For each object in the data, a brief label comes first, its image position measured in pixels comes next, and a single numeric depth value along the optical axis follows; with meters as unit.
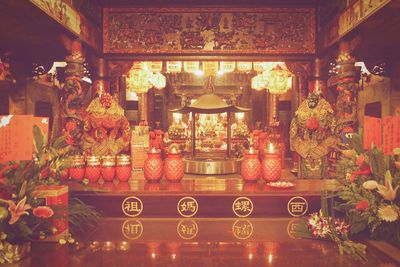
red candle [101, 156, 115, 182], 3.39
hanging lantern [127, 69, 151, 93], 8.22
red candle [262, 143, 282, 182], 3.26
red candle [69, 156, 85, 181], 3.25
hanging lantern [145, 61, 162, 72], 8.37
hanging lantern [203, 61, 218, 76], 7.02
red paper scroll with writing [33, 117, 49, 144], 2.38
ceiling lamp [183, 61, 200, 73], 7.79
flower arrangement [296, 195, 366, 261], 2.11
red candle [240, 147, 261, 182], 3.33
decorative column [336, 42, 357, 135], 4.71
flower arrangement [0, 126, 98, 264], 1.96
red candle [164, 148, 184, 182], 3.35
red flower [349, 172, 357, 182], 2.38
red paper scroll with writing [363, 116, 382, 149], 2.44
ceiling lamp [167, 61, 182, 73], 7.92
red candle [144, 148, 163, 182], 3.36
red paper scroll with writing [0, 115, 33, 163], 2.11
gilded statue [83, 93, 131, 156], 5.01
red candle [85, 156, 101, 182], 3.34
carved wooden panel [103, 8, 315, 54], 5.70
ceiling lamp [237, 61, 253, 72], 7.85
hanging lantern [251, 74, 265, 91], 8.30
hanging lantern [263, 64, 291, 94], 7.66
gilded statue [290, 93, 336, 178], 4.98
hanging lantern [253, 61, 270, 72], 8.01
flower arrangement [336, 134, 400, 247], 2.11
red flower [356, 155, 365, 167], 2.34
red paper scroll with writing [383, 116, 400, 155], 2.25
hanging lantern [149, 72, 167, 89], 9.12
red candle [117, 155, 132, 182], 3.43
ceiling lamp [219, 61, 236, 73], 7.75
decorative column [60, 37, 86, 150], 4.77
